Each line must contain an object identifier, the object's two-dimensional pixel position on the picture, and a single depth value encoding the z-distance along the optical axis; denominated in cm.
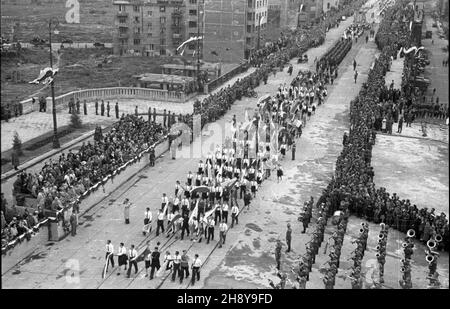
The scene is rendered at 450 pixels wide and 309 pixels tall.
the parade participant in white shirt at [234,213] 2541
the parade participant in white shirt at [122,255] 2078
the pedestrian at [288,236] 2311
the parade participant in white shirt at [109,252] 2082
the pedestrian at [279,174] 3095
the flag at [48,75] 3231
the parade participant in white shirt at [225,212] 2512
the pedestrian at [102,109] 4422
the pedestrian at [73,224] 2384
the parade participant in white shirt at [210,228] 2370
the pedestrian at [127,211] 2512
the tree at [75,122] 4072
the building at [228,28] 7562
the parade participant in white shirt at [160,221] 2392
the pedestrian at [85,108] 4398
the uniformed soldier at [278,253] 2157
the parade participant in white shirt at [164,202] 2494
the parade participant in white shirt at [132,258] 2056
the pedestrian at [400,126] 4131
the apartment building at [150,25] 8231
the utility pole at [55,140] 3445
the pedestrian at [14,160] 3119
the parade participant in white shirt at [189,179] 2909
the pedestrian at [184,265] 2036
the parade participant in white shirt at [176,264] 2038
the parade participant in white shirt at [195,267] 2032
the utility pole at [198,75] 5394
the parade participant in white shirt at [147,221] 2389
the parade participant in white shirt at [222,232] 2339
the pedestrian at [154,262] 2043
